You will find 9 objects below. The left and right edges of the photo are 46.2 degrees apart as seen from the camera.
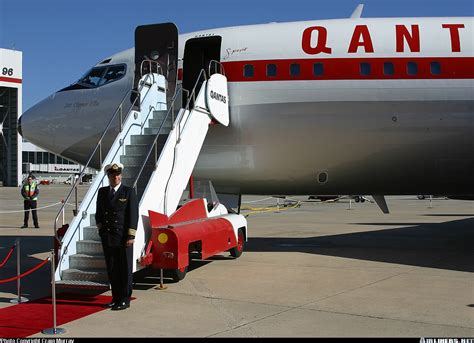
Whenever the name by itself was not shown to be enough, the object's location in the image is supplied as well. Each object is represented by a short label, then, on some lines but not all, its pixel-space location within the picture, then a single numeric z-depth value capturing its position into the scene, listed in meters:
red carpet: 6.16
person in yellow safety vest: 20.42
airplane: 10.74
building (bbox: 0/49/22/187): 67.62
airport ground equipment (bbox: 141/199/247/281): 8.23
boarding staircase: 7.98
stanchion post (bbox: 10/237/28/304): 7.54
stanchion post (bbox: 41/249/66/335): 5.92
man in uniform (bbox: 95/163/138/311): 7.20
